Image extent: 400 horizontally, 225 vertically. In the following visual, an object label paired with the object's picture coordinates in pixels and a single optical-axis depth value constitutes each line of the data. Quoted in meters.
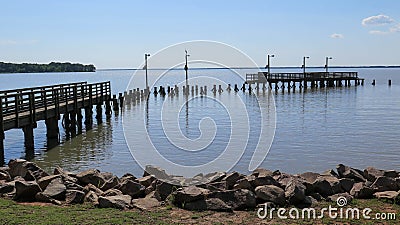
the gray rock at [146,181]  10.87
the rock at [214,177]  10.61
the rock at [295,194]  9.09
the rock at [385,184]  10.12
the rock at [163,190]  9.70
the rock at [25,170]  11.10
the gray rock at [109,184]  10.88
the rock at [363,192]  9.80
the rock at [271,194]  9.03
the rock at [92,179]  11.21
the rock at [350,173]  11.60
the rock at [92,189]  10.19
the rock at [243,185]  9.85
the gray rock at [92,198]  9.29
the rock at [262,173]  11.52
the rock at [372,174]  11.63
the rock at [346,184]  10.25
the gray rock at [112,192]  9.83
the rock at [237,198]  8.79
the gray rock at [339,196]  9.36
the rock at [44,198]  9.33
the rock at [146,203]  8.91
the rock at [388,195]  9.31
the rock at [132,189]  10.09
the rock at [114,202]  8.83
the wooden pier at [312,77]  68.12
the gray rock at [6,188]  9.97
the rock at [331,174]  11.99
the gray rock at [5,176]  11.45
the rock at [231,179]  10.25
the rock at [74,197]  9.30
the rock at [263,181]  9.91
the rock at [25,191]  9.52
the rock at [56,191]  9.52
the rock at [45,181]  10.22
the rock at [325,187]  9.91
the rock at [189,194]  8.83
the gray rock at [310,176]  10.77
